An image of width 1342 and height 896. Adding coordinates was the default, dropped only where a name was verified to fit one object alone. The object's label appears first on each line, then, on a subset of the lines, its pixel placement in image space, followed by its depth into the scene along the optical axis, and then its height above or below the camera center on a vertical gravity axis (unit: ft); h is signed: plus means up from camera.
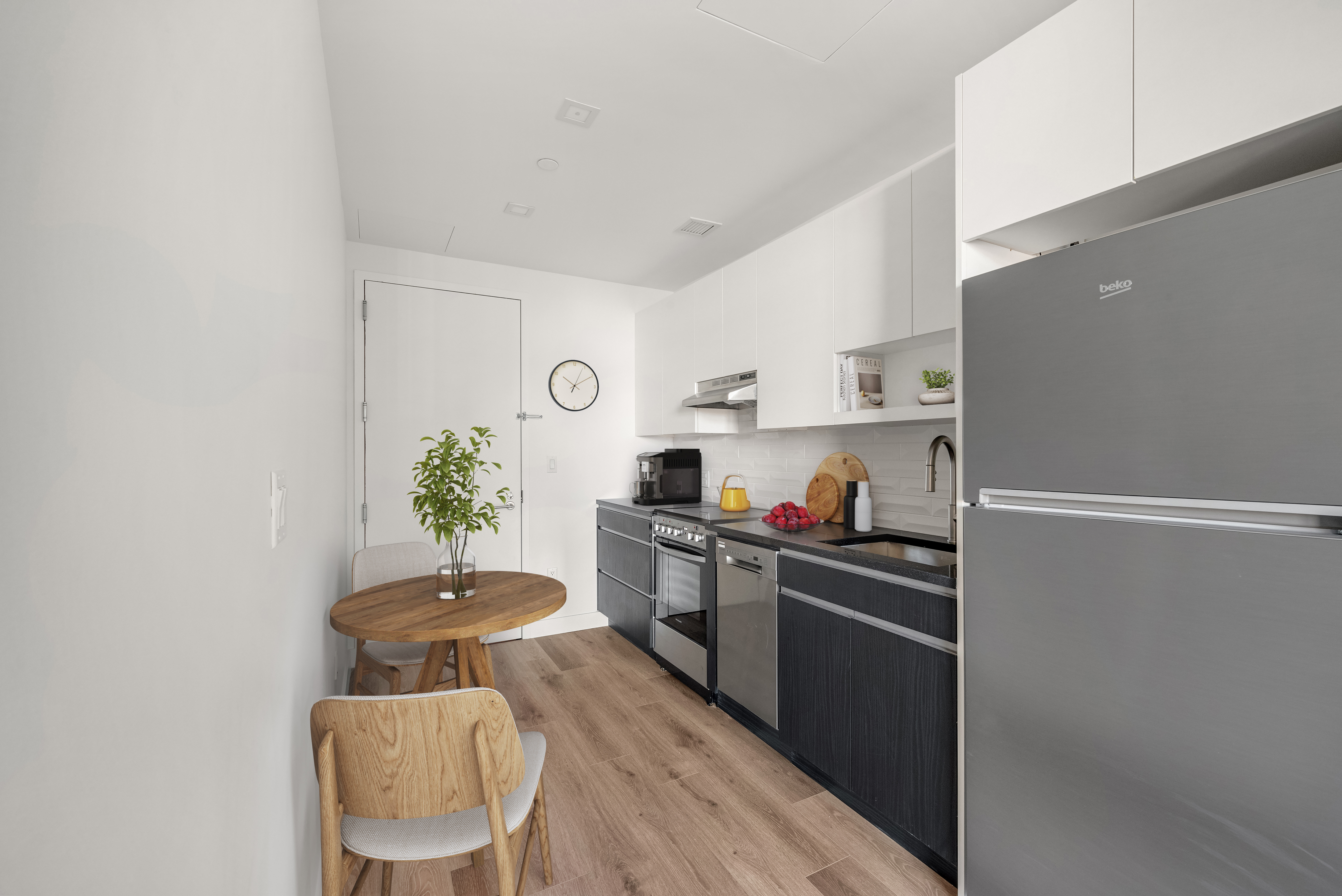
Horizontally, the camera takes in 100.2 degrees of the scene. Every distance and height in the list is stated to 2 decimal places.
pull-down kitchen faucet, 7.45 -0.06
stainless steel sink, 6.73 -1.35
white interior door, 11.72 +1.36
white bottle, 8.55 -0.98
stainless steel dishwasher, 7.96 -2.65
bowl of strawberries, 8.61 -1.06
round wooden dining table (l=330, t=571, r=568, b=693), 5.69 -1.77
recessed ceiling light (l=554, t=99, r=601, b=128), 7.20 +4.43
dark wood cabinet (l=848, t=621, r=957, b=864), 5.51 -2.99
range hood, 10.03 +1.09
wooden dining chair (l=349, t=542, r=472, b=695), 8.13 -2.06
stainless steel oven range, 9.44 -2.77
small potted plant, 6.97 +0.82
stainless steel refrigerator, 3.28 -0.77
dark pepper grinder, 8.66 -0.88
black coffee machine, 12.87 -0.62
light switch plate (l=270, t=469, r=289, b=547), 3.40 -0.33
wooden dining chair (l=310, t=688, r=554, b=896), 3.76 -2.25
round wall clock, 13.62 +1.62
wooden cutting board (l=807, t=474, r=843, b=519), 9.42 -0.79
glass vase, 6.77 -1.53
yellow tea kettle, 11.37 -0.98
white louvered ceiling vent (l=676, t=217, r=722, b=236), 10.78 +4.39
